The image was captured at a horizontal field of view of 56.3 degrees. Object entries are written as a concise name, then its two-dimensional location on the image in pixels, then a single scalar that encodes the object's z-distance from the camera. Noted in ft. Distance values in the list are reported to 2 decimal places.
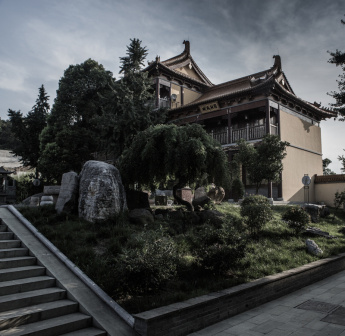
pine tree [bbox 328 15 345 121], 40.48
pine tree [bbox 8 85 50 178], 73.15
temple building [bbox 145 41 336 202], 59.77
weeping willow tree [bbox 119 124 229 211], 27.37
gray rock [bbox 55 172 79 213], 25.99
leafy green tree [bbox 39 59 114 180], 63.98
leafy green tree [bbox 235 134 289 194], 42.68
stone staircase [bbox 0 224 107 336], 12.42
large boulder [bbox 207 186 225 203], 44.01
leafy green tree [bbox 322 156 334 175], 93.71
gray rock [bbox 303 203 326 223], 39.00
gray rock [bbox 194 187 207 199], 42.63
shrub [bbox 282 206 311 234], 30.55
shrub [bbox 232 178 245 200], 50.78
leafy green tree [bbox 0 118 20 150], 130.82
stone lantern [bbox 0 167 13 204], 59.26
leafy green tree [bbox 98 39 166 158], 52.07
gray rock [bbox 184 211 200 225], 27.45
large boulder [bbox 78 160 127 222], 24.20
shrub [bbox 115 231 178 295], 14.79
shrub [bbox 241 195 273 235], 26.89
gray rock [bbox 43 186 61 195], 35.50
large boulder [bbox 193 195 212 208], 33.81
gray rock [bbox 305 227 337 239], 31.24
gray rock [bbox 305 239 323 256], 25.73
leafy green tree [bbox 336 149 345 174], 45.13
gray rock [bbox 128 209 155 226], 24.52
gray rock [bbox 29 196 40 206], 40.33
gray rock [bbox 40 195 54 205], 31.14
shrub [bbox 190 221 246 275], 17.97
